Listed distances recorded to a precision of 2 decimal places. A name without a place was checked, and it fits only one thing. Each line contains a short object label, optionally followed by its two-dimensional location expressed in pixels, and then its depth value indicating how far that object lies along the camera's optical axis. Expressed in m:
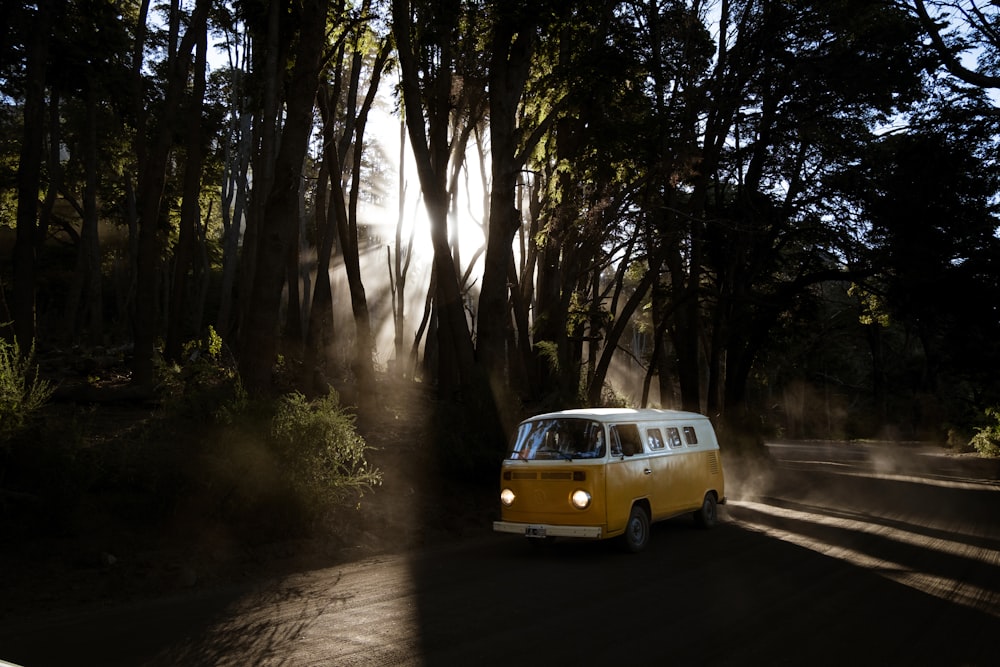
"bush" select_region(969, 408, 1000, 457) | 28.94
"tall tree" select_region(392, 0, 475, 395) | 15.11
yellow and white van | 9.38
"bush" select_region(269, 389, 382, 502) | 9.55
